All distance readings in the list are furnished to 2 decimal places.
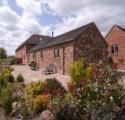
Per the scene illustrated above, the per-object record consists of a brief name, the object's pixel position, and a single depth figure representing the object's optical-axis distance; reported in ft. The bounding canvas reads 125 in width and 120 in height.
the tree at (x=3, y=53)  111.88
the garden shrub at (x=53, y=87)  16.86
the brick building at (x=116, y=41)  61.08
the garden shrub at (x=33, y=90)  18.67
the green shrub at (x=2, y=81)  24.32
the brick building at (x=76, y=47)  47.50
